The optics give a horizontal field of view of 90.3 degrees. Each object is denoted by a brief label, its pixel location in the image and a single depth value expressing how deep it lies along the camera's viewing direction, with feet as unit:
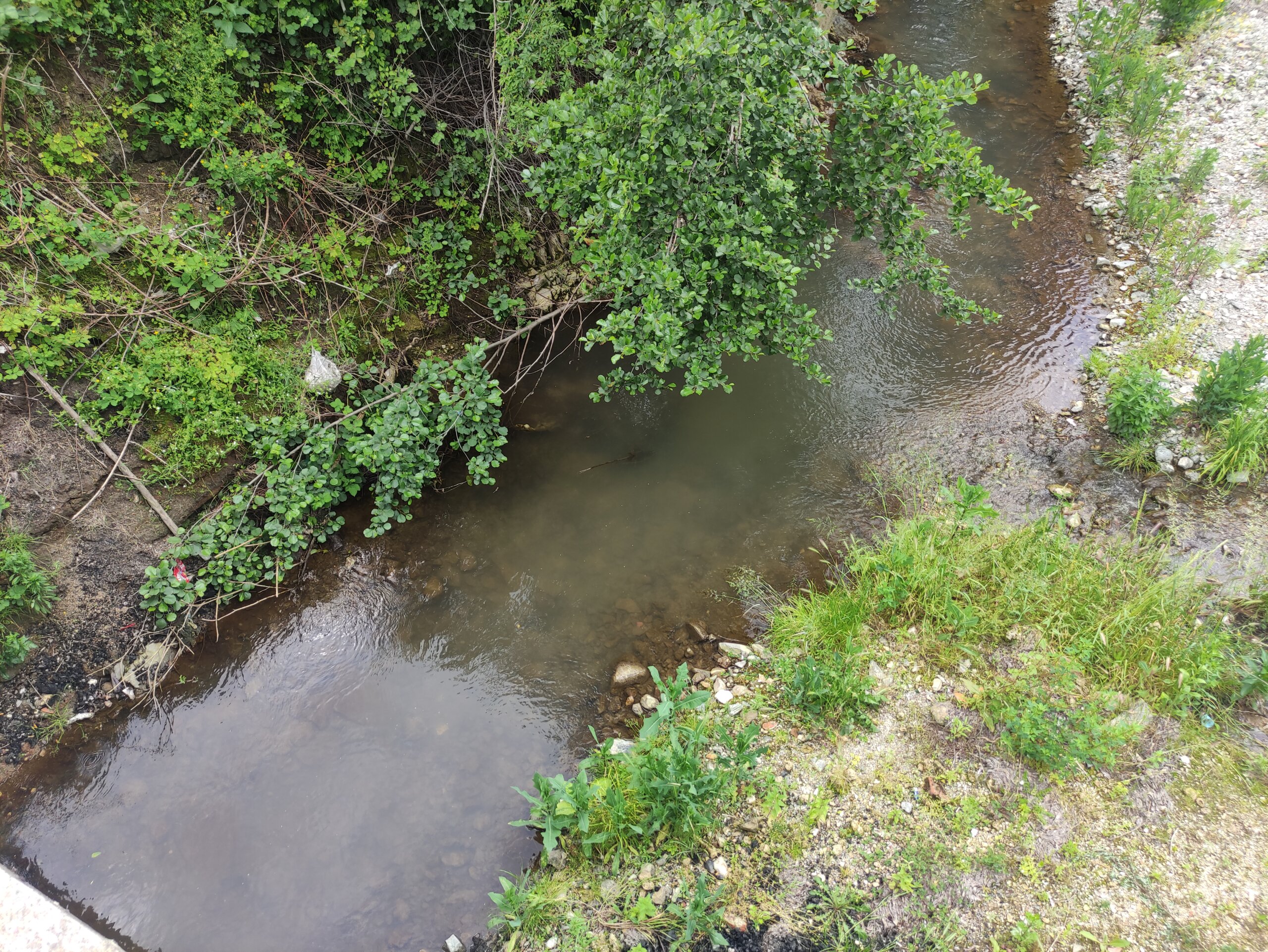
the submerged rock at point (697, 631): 13.71
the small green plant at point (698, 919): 8.90
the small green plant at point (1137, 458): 15.30
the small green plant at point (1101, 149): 23.94
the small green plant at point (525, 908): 9.58
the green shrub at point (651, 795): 9.77
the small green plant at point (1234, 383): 14.30
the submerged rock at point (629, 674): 13.21
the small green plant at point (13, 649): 11.86
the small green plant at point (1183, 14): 25.11
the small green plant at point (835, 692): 11.13
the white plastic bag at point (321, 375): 14.87
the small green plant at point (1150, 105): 23.08
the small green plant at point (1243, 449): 13.99
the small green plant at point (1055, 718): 10.01
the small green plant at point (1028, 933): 8.68
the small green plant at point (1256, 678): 10.43
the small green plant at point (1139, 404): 15.28
